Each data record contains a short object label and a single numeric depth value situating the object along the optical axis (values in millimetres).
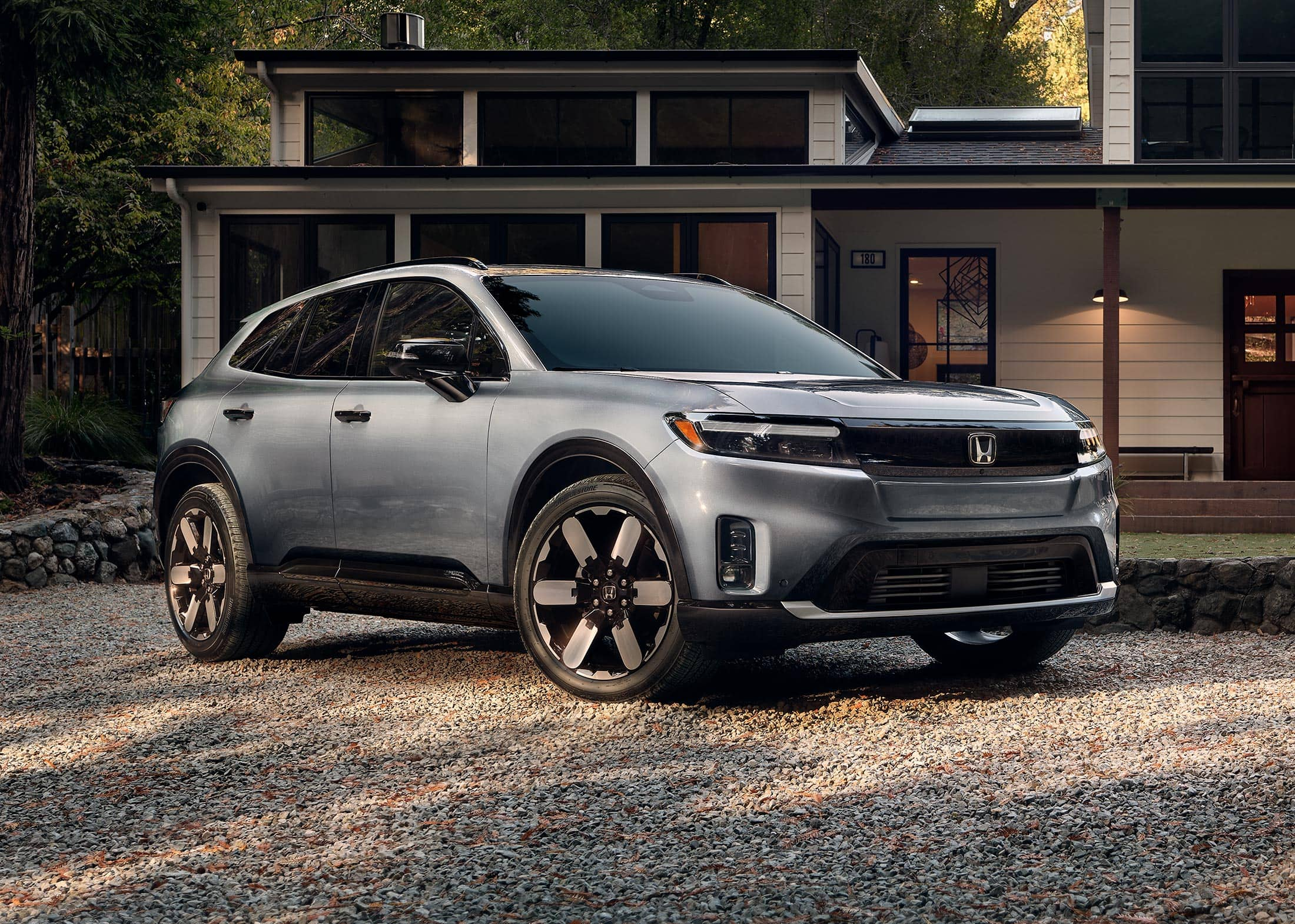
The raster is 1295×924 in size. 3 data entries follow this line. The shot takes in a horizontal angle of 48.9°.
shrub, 16234
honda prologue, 4777
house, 15609
